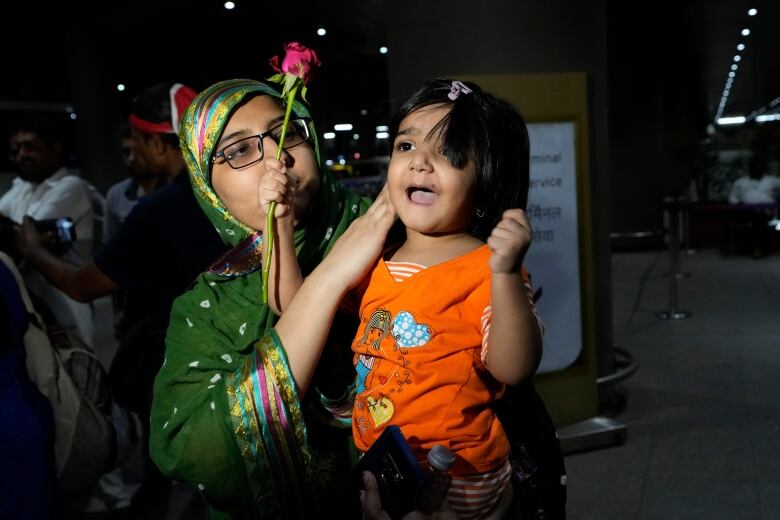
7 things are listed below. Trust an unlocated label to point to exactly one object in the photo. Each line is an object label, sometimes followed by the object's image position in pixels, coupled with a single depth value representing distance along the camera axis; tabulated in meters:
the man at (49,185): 3.93
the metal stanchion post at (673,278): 7.11
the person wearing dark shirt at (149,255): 2.16
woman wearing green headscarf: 1.16
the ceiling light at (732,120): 41.78
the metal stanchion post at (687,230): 11.47
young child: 1.20
